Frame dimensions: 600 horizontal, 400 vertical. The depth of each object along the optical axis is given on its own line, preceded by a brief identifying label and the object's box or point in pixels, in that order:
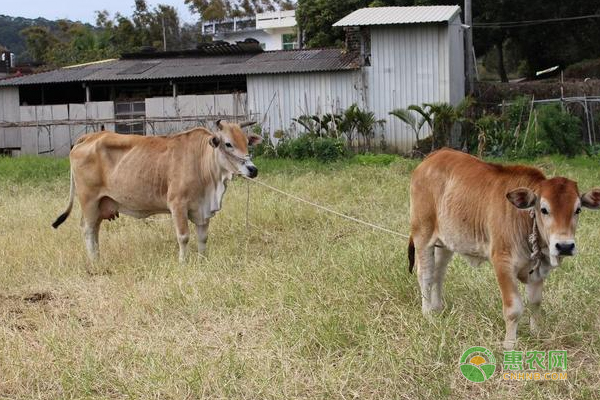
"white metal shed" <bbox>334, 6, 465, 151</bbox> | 18.92
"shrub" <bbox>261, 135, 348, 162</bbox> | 17.14
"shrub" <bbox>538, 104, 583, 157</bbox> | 16.41
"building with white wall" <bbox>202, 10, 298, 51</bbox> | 40.22
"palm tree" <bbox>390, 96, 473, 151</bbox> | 17.94
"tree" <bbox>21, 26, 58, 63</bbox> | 45.27
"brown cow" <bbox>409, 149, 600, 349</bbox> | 4.46
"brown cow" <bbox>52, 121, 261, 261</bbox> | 7.98
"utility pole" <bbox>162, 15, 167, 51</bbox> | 41.49
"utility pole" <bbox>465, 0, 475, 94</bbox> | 21.45
